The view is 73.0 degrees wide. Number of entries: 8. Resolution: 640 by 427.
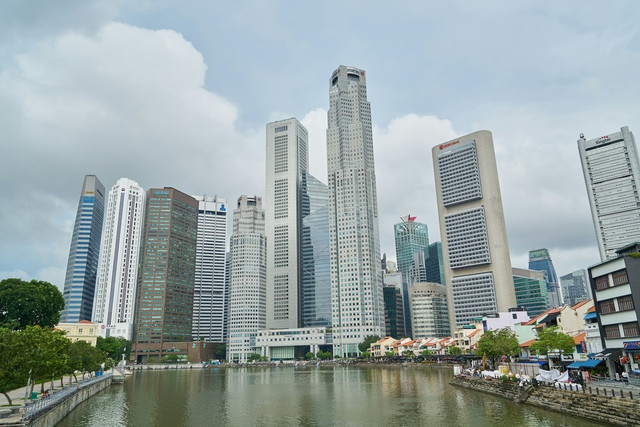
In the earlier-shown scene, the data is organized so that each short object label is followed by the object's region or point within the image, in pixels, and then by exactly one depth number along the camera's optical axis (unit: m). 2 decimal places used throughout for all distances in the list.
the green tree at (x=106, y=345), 184.73
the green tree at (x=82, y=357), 79.28
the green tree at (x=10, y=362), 42.66
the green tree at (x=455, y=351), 160.25
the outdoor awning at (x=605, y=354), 60.31
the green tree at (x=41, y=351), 46.09
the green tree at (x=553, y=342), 72.94
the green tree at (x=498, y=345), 87.81
